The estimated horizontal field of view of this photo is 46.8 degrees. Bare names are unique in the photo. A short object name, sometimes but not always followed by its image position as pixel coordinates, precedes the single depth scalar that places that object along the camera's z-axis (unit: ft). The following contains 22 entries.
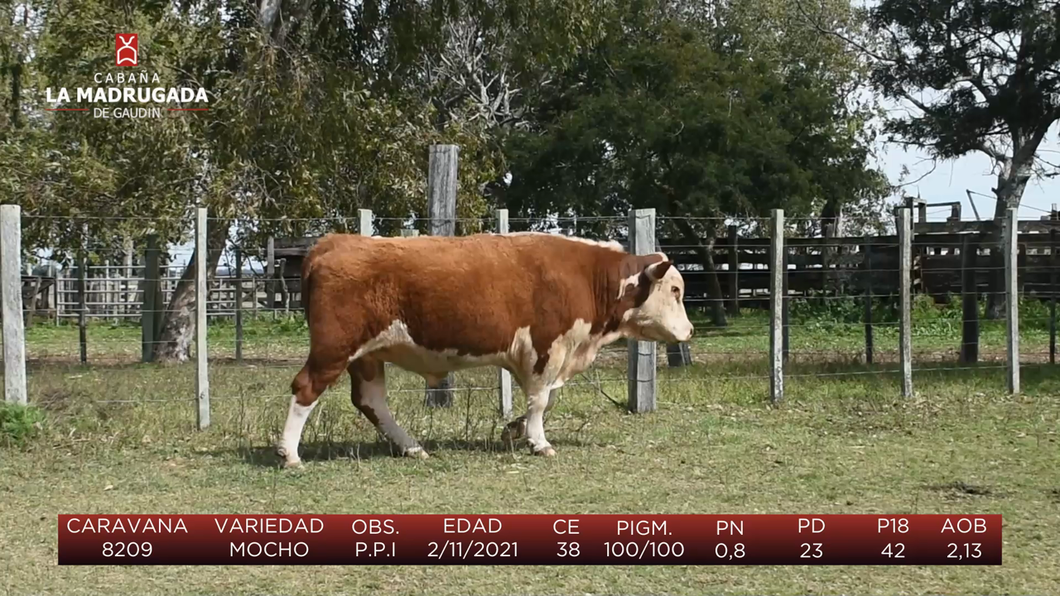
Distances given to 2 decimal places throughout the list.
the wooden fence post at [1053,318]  48.44
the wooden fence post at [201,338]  34.17
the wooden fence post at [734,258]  68.18
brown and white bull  28.66
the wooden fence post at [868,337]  48.67
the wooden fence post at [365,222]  34.17
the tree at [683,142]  85.97
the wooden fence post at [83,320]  50.49
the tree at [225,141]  51.16
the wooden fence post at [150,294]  51.06
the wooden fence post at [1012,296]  41.93
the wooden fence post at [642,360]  37.40
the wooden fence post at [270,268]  66.63
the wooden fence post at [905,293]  40.27
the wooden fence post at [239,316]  45.13
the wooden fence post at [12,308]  32.89
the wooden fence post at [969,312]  48.39
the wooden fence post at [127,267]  65.95
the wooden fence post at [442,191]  37.06
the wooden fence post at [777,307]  39.24
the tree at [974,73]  59.36
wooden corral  64.54
